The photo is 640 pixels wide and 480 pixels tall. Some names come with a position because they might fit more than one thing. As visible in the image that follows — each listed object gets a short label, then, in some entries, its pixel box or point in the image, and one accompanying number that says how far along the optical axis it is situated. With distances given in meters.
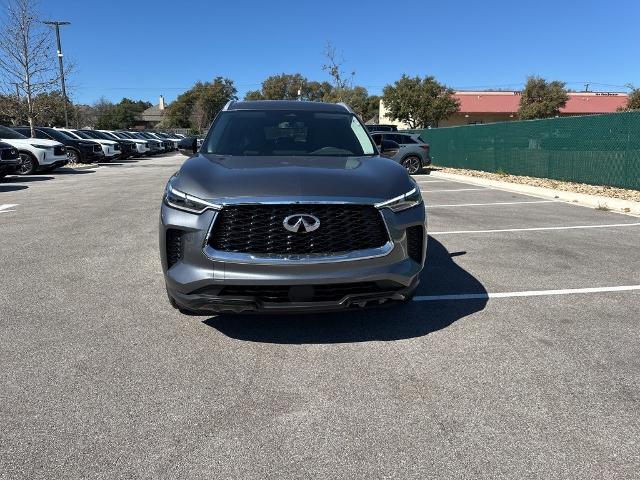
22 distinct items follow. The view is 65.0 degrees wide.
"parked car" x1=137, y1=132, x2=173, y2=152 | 37.69
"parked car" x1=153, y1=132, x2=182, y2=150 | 43.75
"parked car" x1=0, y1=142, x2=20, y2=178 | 13.58
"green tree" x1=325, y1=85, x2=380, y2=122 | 69.44
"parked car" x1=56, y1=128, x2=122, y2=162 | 24.14
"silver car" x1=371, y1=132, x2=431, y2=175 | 19.02
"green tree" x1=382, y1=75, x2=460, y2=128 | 49.31
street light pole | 29.91
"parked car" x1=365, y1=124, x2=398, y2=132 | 23.34
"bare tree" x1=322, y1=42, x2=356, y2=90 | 41.84
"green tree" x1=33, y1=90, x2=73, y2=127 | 25.50
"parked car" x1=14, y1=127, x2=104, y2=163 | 22.37
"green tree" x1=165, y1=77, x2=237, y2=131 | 90.38
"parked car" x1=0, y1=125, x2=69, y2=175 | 16.56
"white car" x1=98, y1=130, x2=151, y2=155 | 30.36
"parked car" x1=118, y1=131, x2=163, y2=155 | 33.60
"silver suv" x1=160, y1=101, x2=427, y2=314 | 3.24
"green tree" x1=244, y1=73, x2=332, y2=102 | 95.24
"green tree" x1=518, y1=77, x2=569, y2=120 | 49.06
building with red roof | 57.00
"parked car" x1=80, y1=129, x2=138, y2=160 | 27.60
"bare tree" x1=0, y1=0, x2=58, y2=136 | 23.88
